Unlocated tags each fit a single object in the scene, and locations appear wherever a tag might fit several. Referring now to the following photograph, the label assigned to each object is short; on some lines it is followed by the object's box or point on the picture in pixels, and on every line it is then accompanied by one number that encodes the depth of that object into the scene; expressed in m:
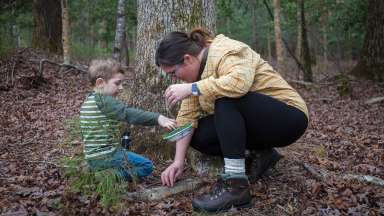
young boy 3.45
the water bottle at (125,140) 3.61
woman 3.05
